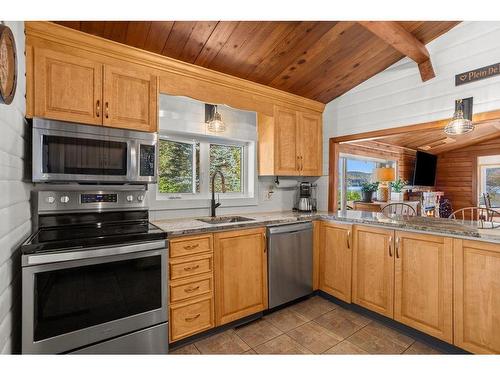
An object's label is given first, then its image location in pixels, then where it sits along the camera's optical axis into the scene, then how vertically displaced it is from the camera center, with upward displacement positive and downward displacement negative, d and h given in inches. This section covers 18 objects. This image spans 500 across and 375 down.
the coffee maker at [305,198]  127.5 -5.0
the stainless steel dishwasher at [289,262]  97.3 -28.9
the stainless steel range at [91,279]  55.8 -21.6
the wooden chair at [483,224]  79.3 -11.3
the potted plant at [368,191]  210.1 -2.3
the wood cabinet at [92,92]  67.6 +27.2
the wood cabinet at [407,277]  76.3 -29.1
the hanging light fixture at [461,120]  84.1 +22.5
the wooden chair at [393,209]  197.8 -16.6
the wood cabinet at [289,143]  116.1 +20.8
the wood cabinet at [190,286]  75.9 -29.8
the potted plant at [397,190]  226.1 -1.9
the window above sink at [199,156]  100.8 +13.7
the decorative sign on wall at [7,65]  46.3 +23.1
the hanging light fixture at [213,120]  104.1 +27.7
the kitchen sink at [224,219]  97.9 -12.4
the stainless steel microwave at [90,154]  66.2 +9.4
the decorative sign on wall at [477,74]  85.0 +38.9
